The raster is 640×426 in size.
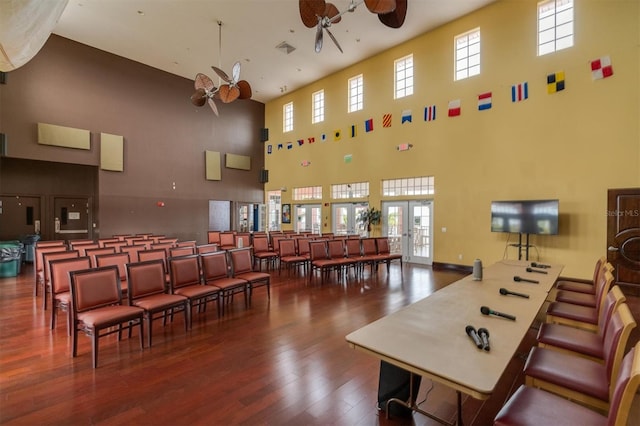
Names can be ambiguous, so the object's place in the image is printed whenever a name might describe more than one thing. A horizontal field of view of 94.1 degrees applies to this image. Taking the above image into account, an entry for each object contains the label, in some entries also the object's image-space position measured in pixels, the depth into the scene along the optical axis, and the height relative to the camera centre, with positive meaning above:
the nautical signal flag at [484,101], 7.38 +2.76
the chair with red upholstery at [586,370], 1.61 -0.97
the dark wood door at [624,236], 5.61 -0.48
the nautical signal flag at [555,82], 6.38 +2.80
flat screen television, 6.20 -0.12
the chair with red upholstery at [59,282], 3.62 -0.84
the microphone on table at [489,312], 2.17 -0.75
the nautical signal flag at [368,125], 9.91 +2.90
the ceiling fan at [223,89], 6.75 +2.97
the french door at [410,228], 8.62 -0.51
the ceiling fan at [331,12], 3.09 +2.76
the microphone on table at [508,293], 2.68 -0.75
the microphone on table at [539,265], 3.95 -0.73
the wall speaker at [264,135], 14.05 +3.66
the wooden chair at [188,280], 3.81 -0.92
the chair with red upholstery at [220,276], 4.25 -0.95
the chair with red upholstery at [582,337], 2.07 -0.98
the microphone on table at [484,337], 1.65 -0.75
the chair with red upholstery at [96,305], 2.85 -0.98
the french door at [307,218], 12.05 -0.24
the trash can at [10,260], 6.66 -1.05
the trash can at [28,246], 8.67 -0.94
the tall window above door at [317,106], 11.80 +4.26
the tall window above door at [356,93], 10.43 +4.23
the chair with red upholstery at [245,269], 4.70 -0.93
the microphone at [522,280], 3.16 -0.75
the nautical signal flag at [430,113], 8.38 +2.80
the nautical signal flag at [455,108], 7.89 +2.76
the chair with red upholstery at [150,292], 3.31 -0.96
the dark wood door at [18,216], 9.41 -0.08
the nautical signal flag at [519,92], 6.85 +2.78
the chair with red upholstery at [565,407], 1.08 -0.96
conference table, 1.44 -0.77
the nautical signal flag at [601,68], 5.84 +2.84
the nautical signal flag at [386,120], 9.39 +2.91
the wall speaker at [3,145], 7.96 +1.85
